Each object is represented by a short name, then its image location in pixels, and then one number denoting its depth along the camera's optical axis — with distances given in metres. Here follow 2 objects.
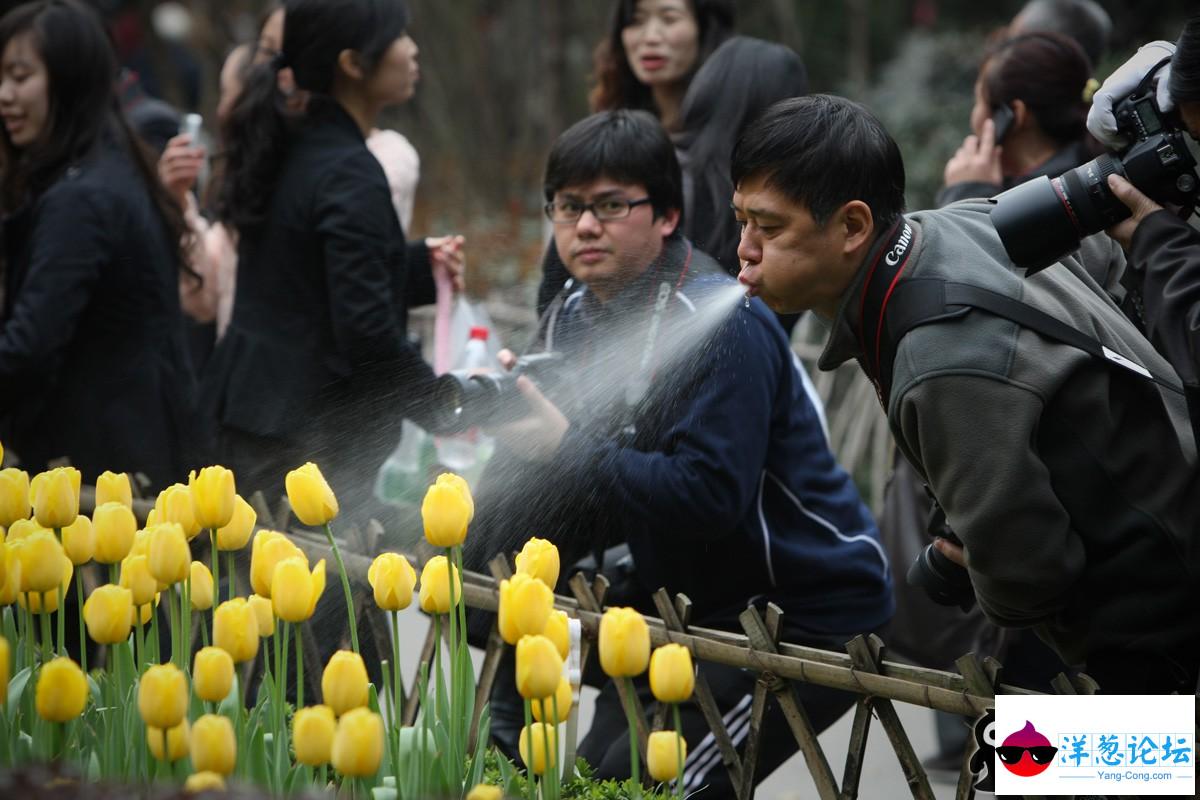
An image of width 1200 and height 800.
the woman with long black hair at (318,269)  9.20
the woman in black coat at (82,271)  9.31
